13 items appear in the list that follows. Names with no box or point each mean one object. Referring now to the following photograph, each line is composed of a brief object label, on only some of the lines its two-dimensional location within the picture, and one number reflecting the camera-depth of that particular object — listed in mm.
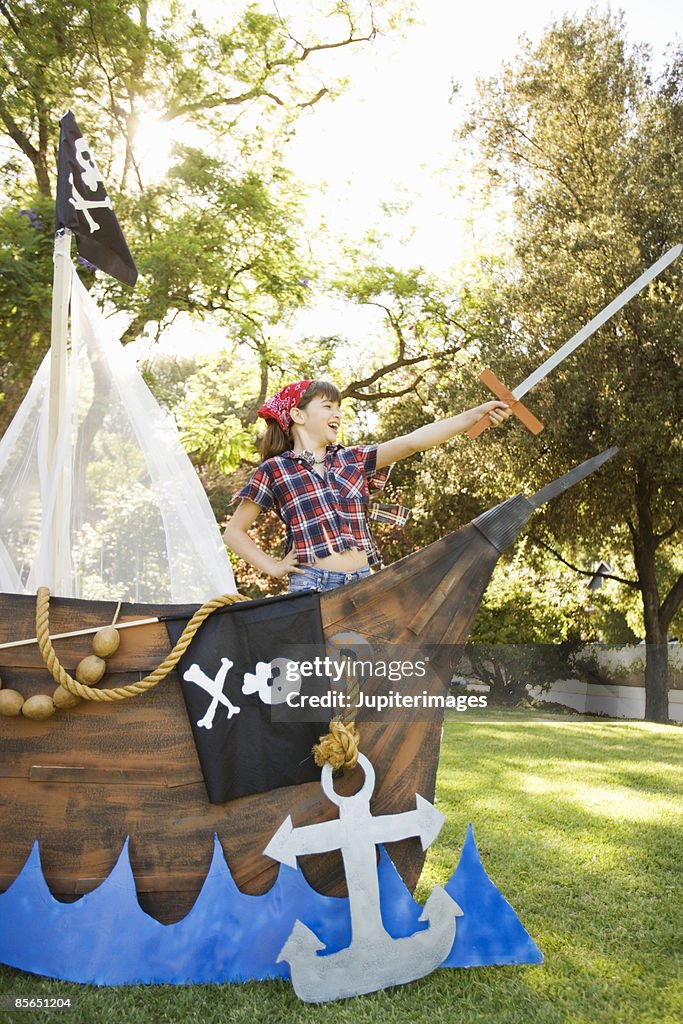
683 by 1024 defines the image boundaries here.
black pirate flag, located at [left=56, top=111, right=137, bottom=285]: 2600
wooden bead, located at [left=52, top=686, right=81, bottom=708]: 1983
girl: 2465
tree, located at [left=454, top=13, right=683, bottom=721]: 10125
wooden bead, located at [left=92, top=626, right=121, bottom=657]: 2000
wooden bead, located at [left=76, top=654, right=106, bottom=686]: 1971
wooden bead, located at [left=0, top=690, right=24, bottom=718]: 1987
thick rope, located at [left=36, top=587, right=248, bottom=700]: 1962
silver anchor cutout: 1820
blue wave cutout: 1902
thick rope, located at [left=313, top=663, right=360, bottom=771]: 1947
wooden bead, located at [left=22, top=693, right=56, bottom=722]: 1973
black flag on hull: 1993
